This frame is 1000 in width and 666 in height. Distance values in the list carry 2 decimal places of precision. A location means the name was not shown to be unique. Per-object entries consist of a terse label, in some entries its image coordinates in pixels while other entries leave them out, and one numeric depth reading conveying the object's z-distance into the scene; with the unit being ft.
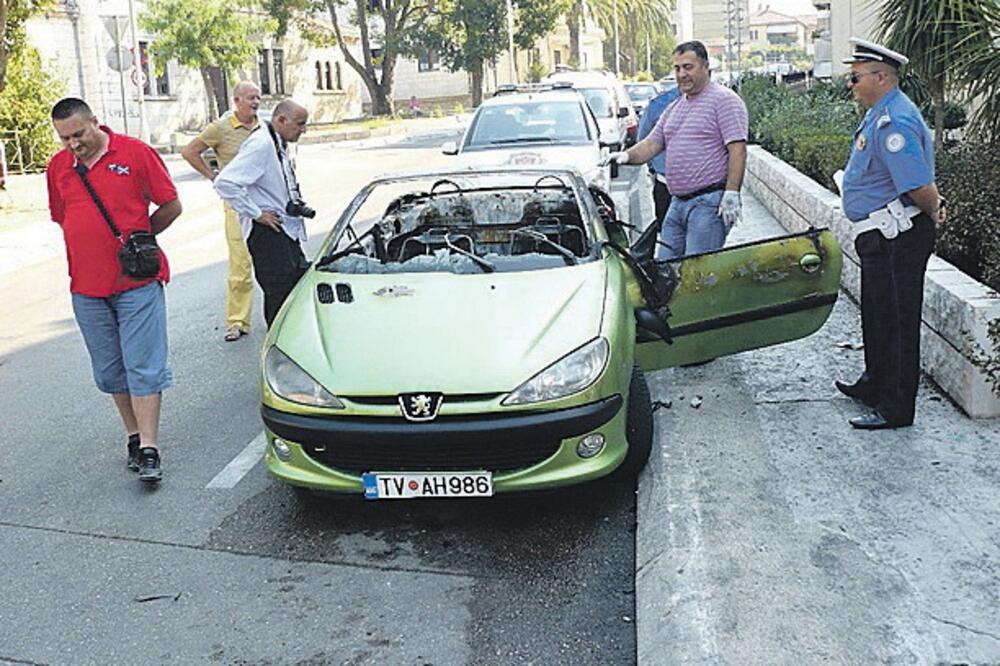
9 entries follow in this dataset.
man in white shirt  22.61
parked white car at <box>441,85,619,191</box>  39.34
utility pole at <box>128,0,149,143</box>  82.33
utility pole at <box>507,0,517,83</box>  161.48
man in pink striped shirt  21.89
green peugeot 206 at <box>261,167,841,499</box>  14.99
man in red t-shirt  17.97
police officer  16.57
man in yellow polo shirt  27.73
